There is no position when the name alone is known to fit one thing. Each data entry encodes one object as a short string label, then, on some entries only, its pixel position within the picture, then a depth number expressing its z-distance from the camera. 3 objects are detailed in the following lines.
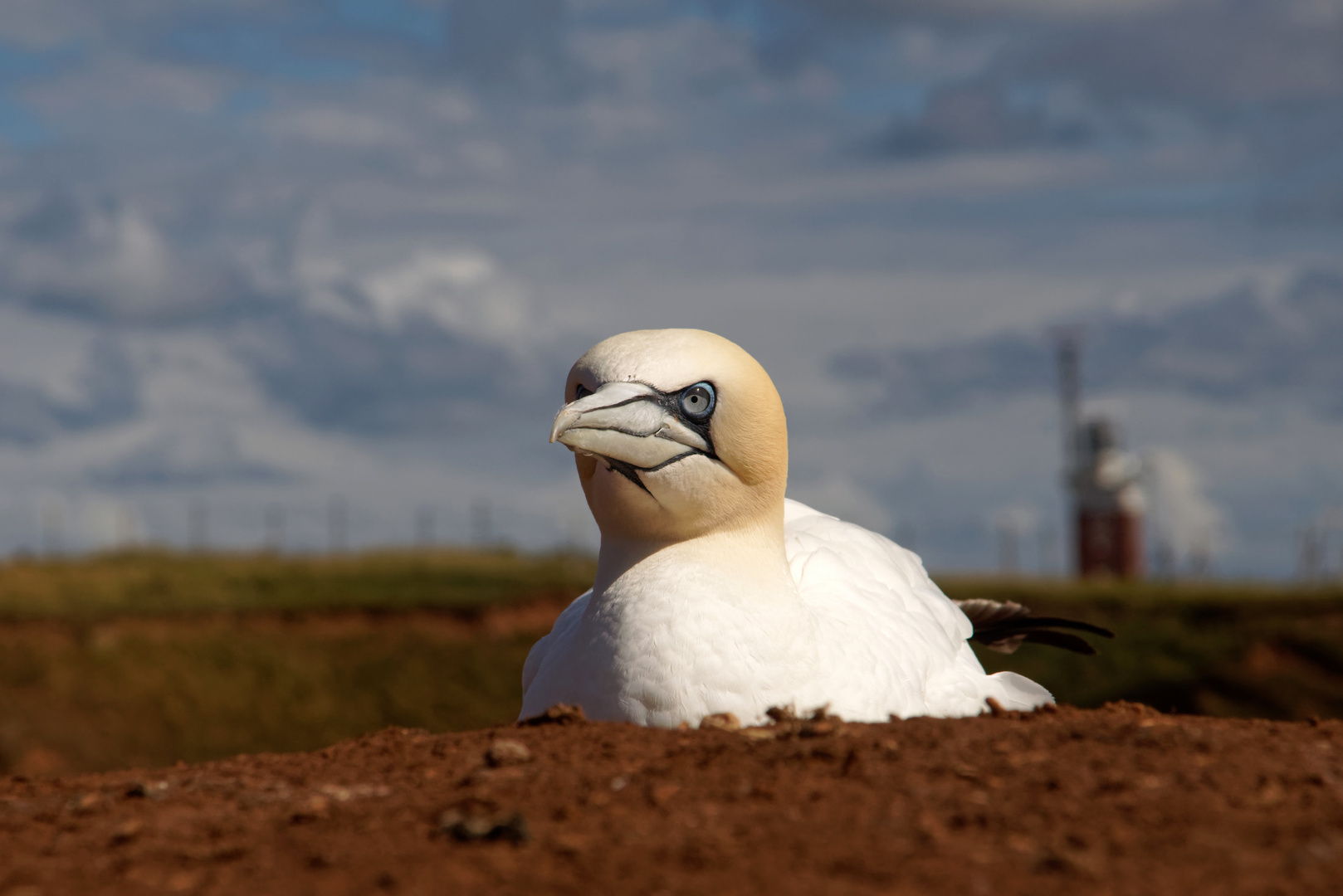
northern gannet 5.49
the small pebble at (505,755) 4.78
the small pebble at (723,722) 5.34
